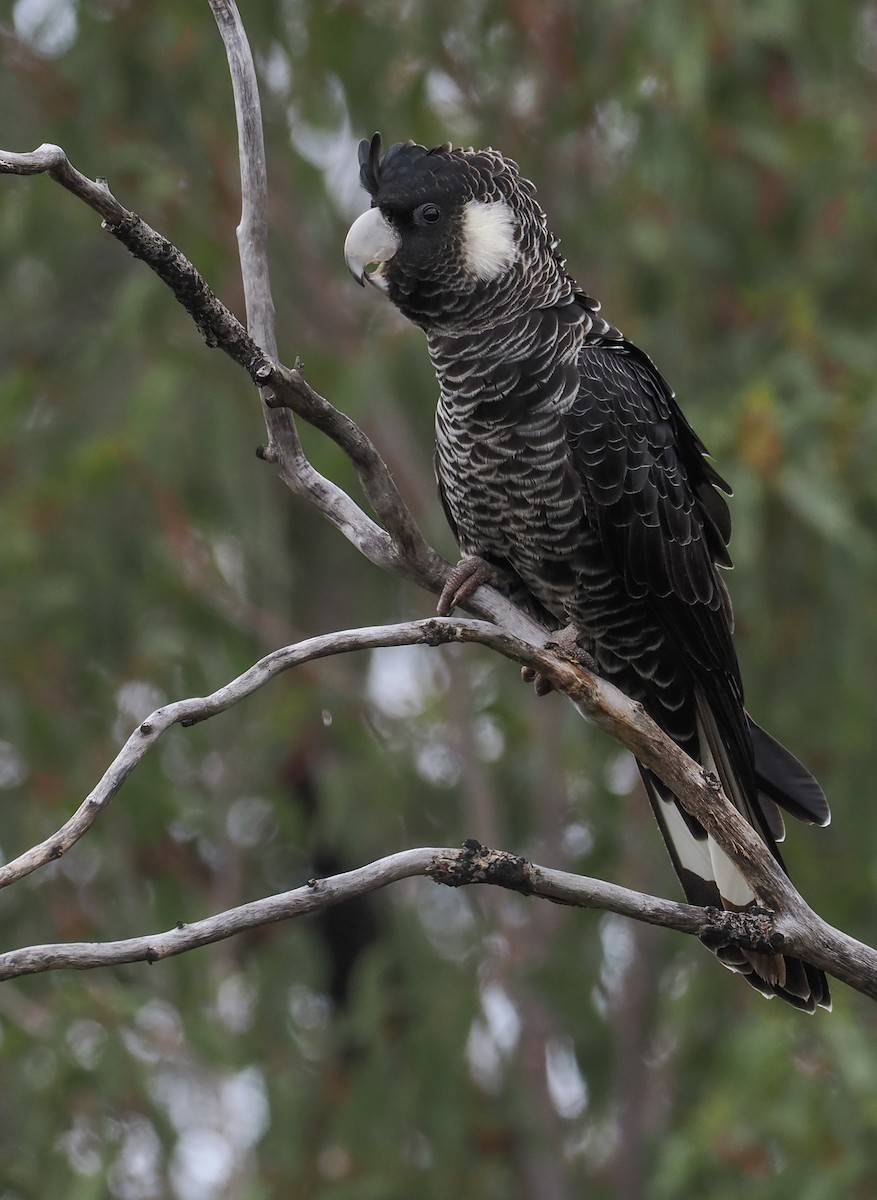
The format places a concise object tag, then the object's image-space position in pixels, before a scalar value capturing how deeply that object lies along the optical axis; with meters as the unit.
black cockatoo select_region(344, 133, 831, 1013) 8.60
